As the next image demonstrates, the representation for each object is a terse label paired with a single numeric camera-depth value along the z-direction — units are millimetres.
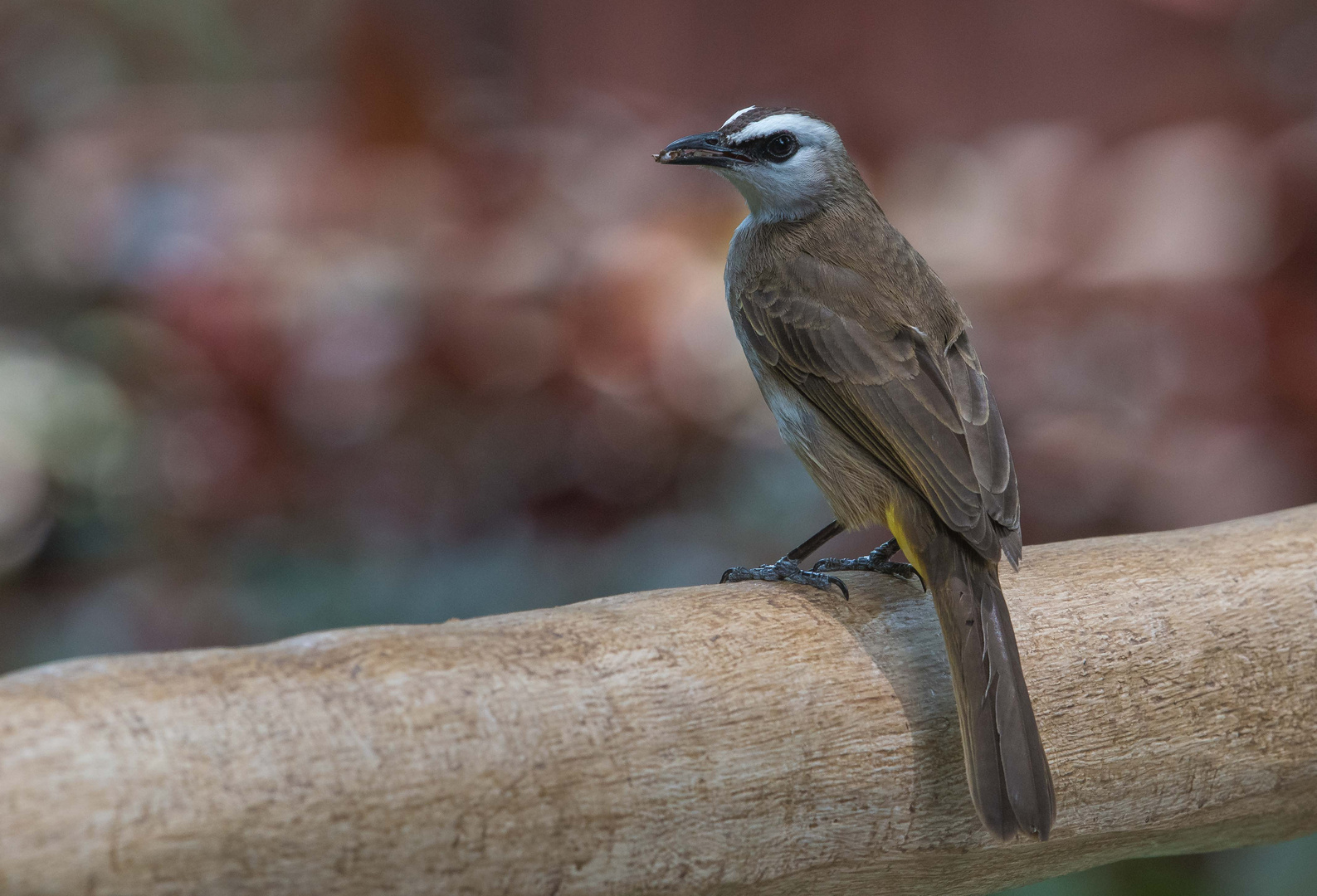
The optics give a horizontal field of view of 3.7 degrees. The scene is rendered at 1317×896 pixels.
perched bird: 4235
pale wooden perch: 4182
